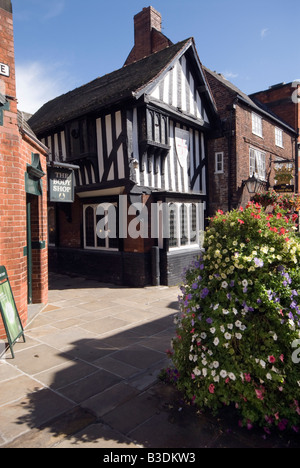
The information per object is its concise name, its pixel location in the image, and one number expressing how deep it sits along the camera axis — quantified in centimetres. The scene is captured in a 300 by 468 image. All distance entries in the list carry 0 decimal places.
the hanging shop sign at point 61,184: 744
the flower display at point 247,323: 276
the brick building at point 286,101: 1916
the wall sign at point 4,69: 496
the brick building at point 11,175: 503
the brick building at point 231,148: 1233
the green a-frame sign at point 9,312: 433
